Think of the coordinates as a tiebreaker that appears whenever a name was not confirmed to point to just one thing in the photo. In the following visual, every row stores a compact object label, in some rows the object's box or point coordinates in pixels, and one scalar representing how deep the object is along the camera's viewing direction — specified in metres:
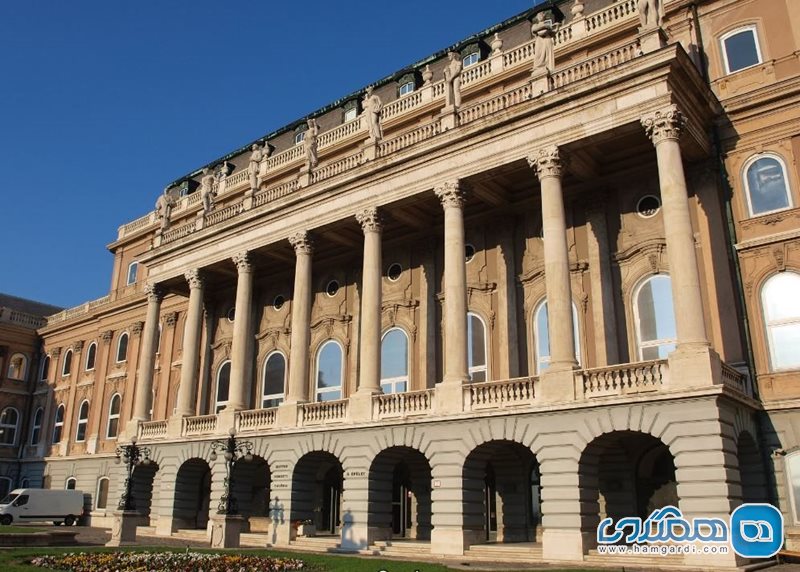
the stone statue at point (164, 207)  41.46
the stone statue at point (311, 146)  33.41
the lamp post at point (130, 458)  28.36
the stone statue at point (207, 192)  38.66
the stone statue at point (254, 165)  36.06
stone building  21.52
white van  39.88
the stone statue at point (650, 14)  23.59
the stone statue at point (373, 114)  30.73
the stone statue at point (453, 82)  28.33
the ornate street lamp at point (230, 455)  26.17
